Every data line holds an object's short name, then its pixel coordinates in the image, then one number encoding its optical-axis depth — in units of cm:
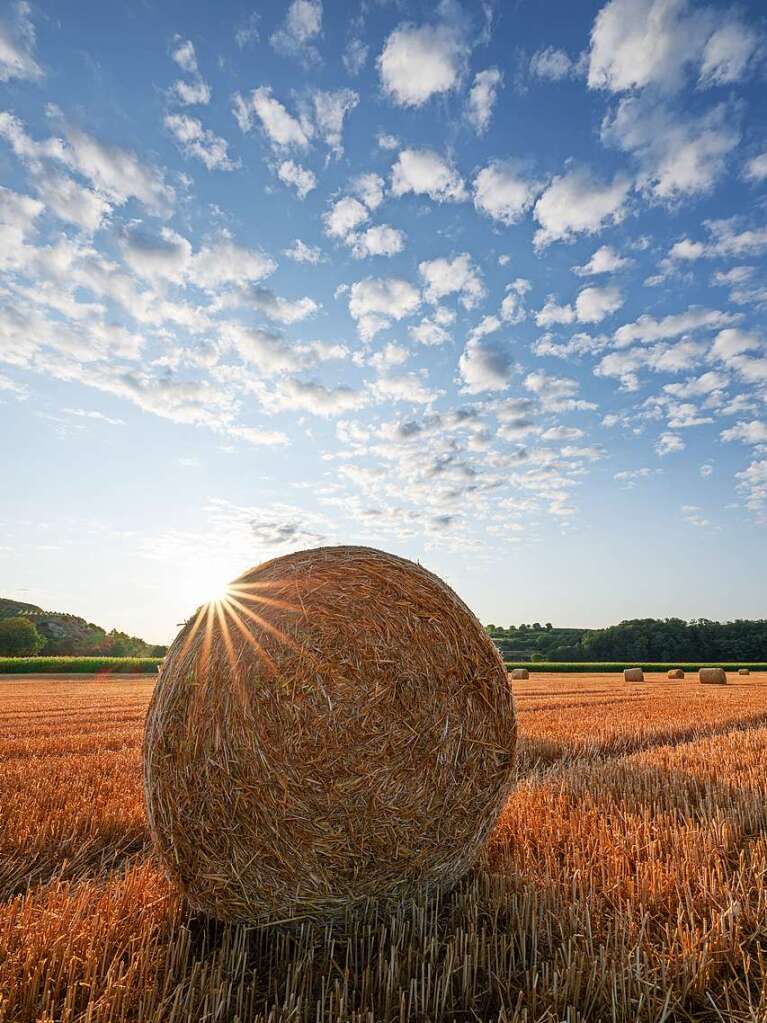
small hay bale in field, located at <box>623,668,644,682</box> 2885
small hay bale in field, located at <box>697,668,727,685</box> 2653
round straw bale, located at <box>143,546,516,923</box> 327
